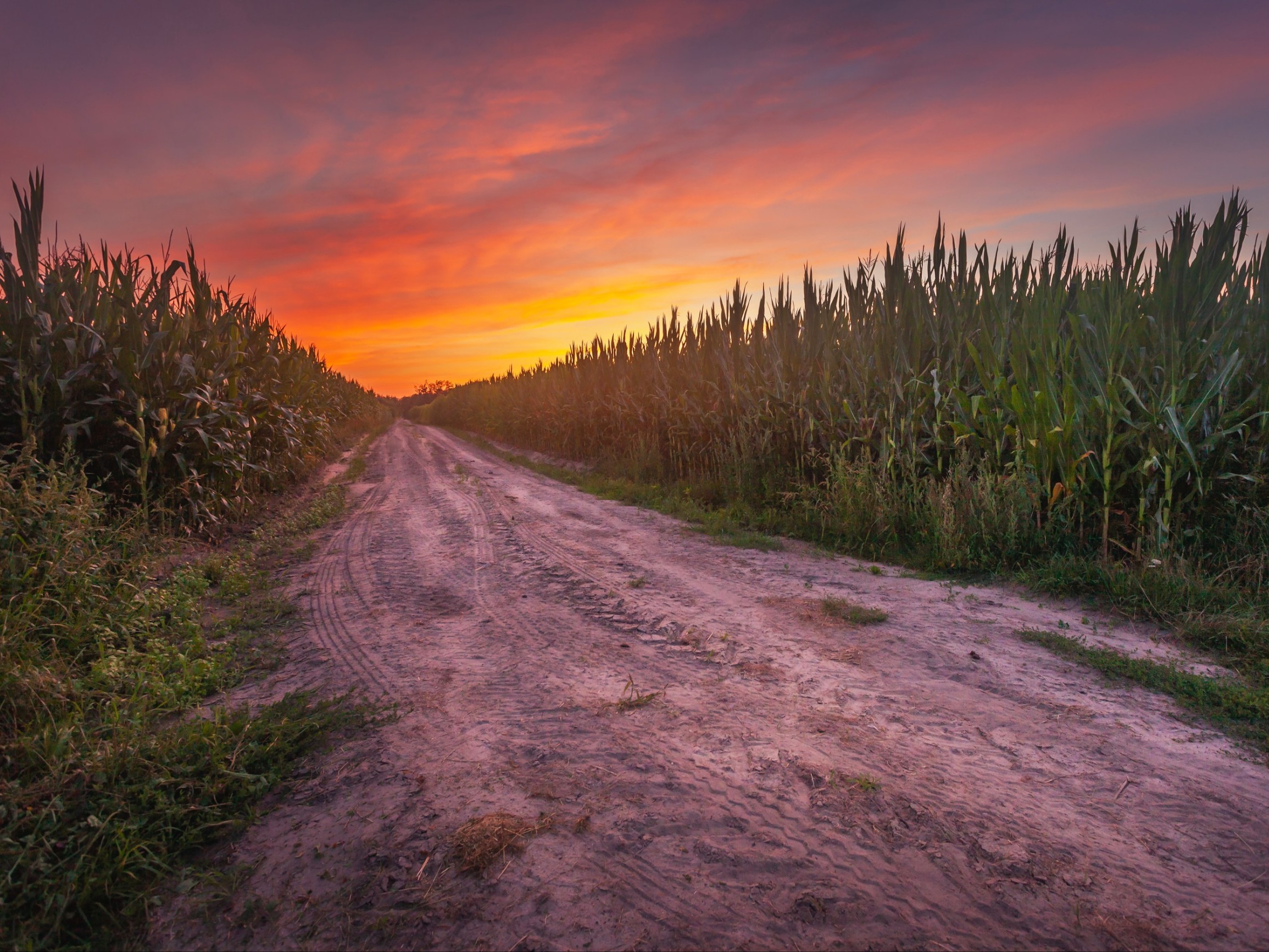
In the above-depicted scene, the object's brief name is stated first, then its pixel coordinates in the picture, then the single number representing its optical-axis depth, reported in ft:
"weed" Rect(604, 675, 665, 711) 10.61
